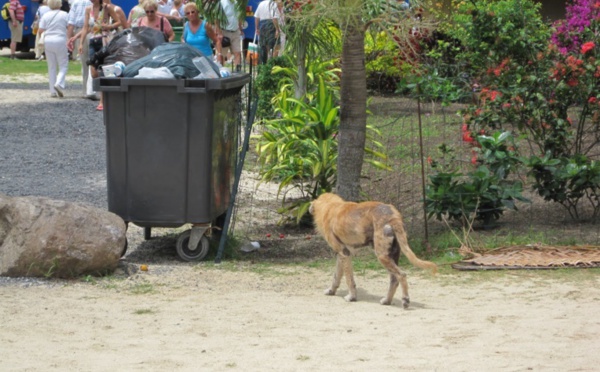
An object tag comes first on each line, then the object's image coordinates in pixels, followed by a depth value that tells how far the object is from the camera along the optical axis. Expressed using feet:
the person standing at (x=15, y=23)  87.76
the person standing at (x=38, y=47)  81.53
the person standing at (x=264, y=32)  50.46
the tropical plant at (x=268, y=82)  49.16
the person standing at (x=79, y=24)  57.93
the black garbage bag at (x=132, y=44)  37.93
